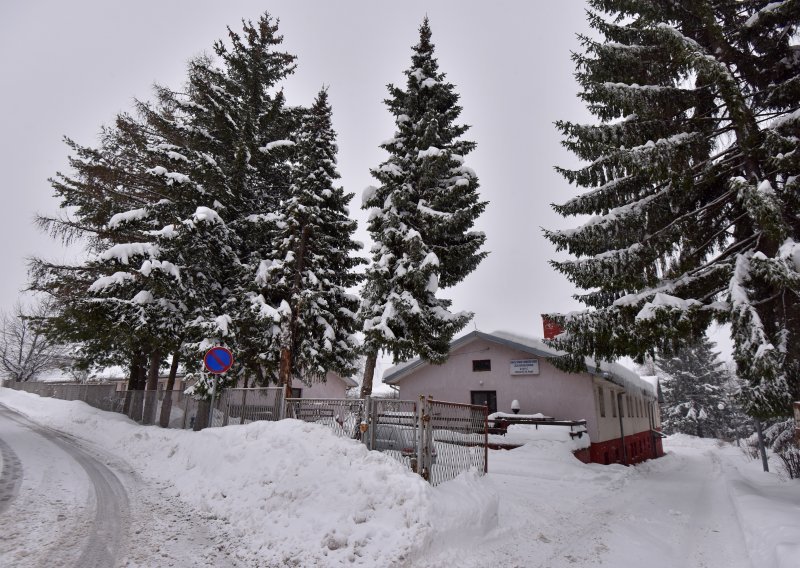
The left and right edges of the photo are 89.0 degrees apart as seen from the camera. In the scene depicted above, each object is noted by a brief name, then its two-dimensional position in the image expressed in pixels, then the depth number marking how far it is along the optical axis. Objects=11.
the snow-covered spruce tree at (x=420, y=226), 13.56
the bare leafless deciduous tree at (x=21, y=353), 43.25
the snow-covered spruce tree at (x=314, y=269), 15.04
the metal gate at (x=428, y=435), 7.13
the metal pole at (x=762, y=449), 20.97
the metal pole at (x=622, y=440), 20.56
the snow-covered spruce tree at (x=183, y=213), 15.00
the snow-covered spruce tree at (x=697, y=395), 47.25
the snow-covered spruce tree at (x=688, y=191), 7.94
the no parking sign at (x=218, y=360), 10.09
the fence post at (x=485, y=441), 8.84
